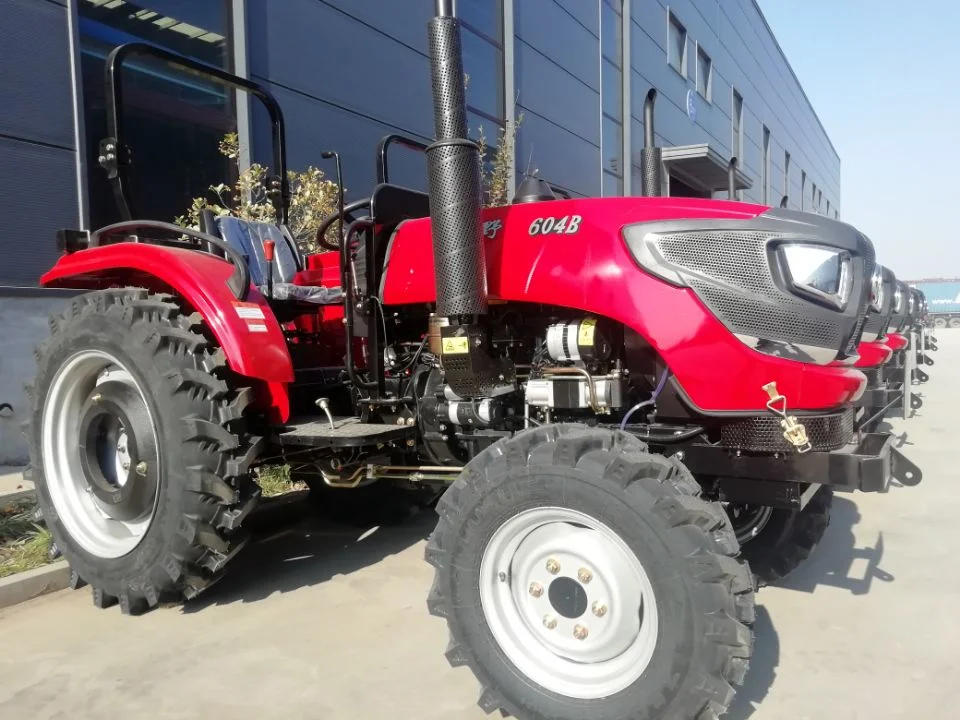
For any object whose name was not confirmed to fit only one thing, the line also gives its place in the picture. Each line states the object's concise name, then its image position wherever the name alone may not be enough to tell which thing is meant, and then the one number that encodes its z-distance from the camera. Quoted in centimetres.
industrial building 498
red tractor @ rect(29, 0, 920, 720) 197
